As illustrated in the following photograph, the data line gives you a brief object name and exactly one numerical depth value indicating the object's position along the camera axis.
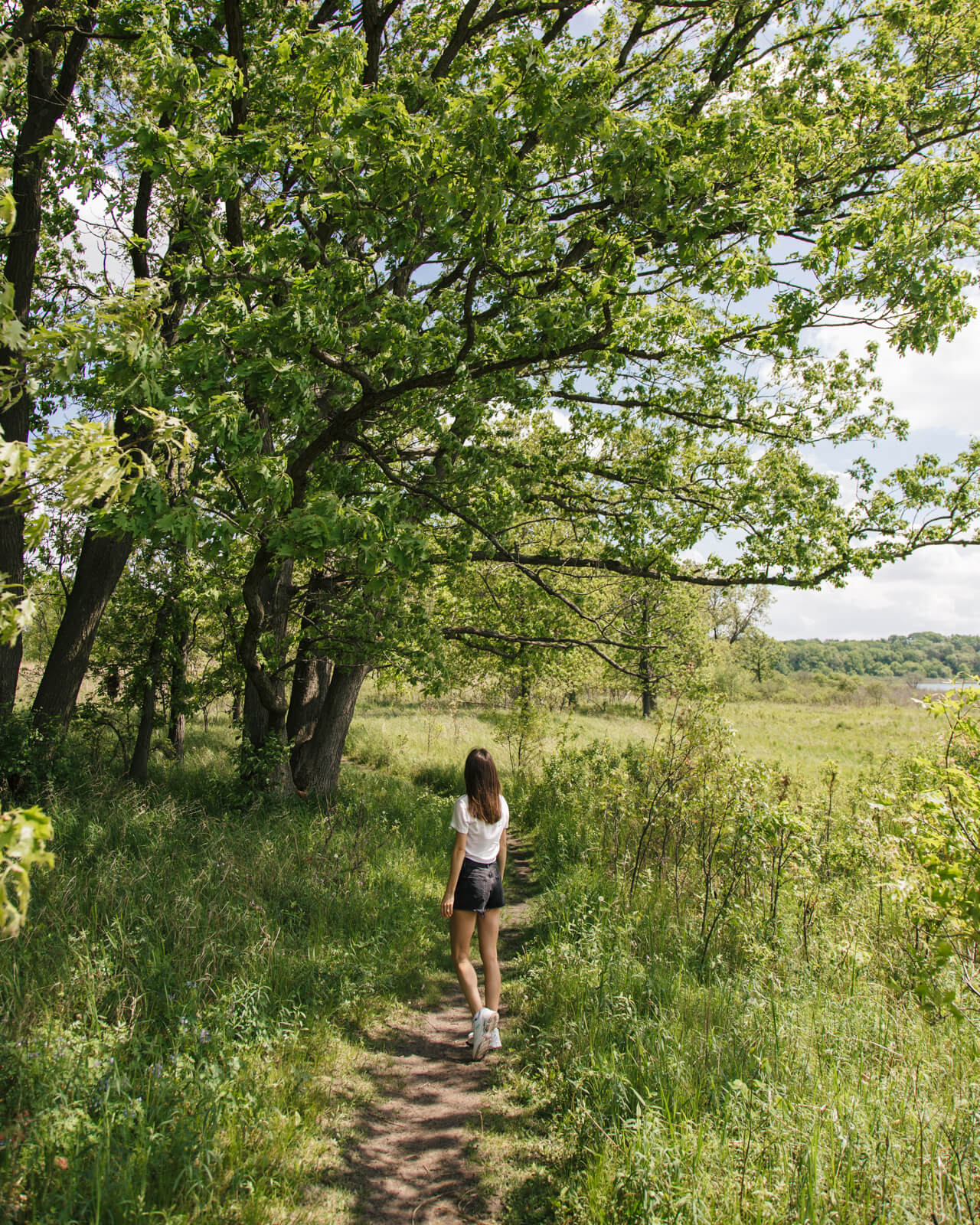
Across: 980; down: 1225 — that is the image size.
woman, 5.08
